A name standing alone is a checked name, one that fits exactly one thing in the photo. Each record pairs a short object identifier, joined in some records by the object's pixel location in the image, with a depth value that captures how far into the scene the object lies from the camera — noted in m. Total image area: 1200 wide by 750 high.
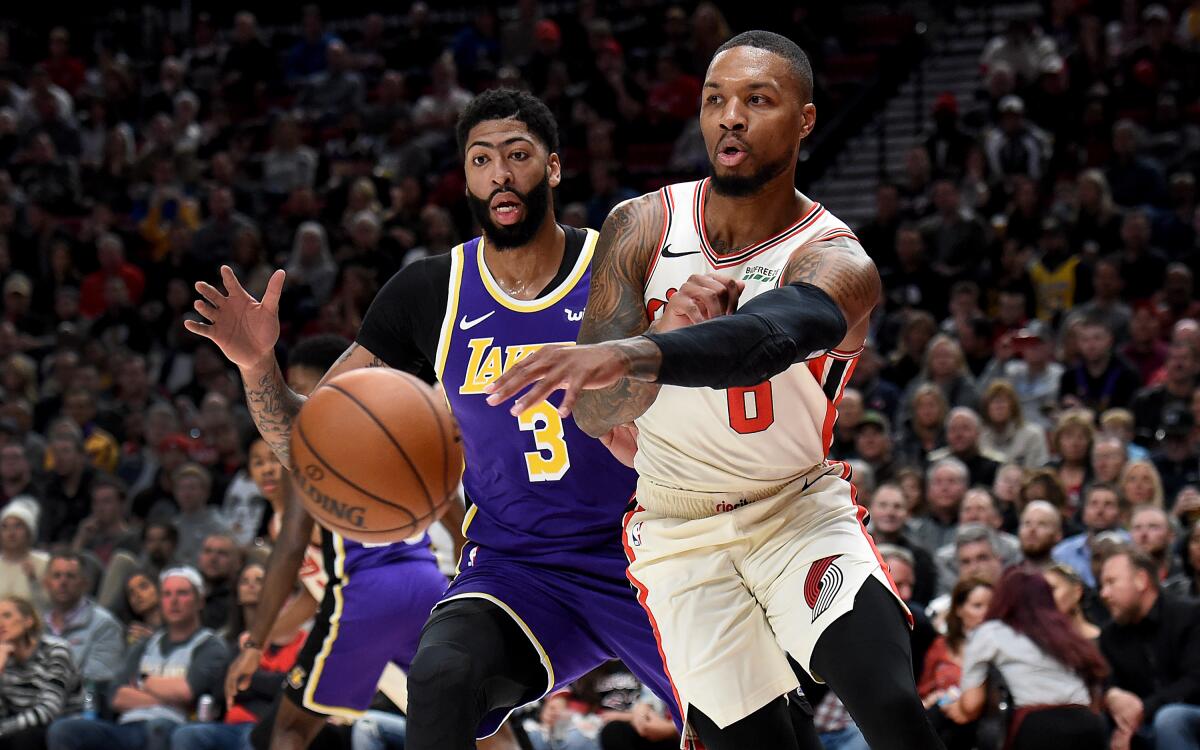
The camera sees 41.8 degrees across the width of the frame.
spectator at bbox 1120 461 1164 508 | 8.15
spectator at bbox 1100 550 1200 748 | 6.88
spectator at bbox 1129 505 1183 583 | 7.77
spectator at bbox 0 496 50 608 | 9.76
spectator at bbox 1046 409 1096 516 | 8.63
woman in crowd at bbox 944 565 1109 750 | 6.68
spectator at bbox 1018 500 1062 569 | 7.73
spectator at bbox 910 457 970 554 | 8.67
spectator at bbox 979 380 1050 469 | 9.20
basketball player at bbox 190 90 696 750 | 4.23
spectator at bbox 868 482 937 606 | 8.11
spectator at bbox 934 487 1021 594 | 8.09
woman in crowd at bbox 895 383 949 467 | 9.51
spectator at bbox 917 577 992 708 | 7.32
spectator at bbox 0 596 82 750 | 8.41
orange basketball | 4.03
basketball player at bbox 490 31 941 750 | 3.64
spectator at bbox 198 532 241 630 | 9.19
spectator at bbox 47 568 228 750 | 8.23
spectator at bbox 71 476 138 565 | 10.72
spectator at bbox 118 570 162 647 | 9.38
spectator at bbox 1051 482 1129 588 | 7.98
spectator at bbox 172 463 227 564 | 10.47
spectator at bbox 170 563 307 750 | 7.93
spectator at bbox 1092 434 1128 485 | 8.39
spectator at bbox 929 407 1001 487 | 9.02
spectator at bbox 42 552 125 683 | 9.15
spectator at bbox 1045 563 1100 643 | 7.11
